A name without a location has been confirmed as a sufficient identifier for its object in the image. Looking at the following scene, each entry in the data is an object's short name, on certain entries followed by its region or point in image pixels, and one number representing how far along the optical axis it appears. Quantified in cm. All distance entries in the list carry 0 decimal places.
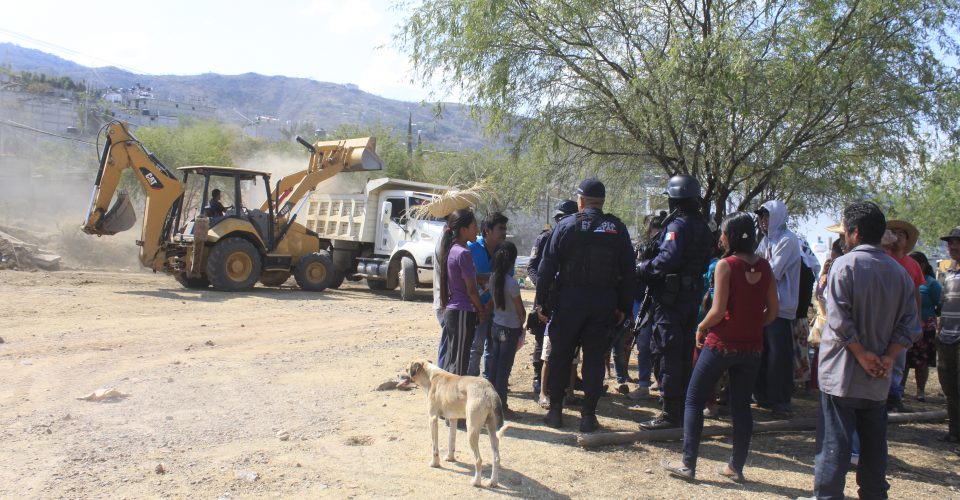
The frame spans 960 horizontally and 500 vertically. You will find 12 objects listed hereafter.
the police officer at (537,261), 702
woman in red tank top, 478
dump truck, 1706
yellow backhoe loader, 1531
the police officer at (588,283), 575
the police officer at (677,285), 575
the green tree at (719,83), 759
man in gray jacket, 405
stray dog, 475
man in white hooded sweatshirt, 658
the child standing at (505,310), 636
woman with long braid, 608
